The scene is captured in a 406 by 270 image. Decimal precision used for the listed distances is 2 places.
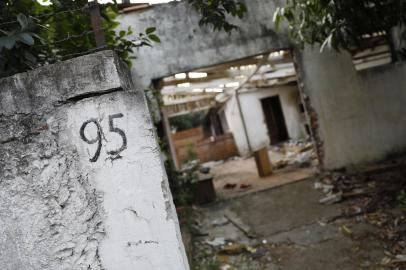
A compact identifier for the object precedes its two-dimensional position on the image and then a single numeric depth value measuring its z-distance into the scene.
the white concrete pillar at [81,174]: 1.67
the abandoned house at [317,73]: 6.23
